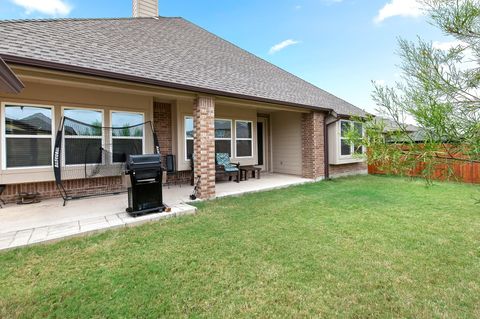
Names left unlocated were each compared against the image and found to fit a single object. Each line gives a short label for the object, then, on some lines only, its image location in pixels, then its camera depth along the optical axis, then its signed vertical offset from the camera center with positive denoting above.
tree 1.33 +0.32
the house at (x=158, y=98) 5.02 +1.66
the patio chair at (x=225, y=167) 8.52 -0.38
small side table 9.45 -0.62
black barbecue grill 4.66 -0.52
